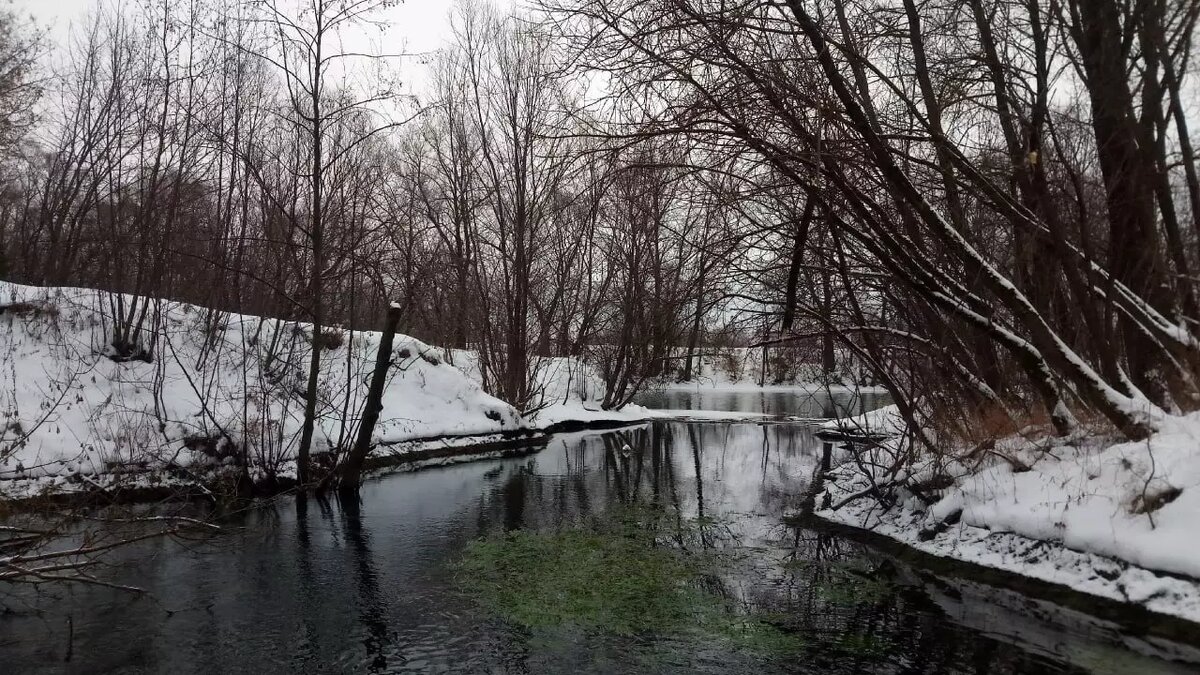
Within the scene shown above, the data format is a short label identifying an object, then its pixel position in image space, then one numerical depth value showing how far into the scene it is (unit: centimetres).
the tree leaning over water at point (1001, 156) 812
